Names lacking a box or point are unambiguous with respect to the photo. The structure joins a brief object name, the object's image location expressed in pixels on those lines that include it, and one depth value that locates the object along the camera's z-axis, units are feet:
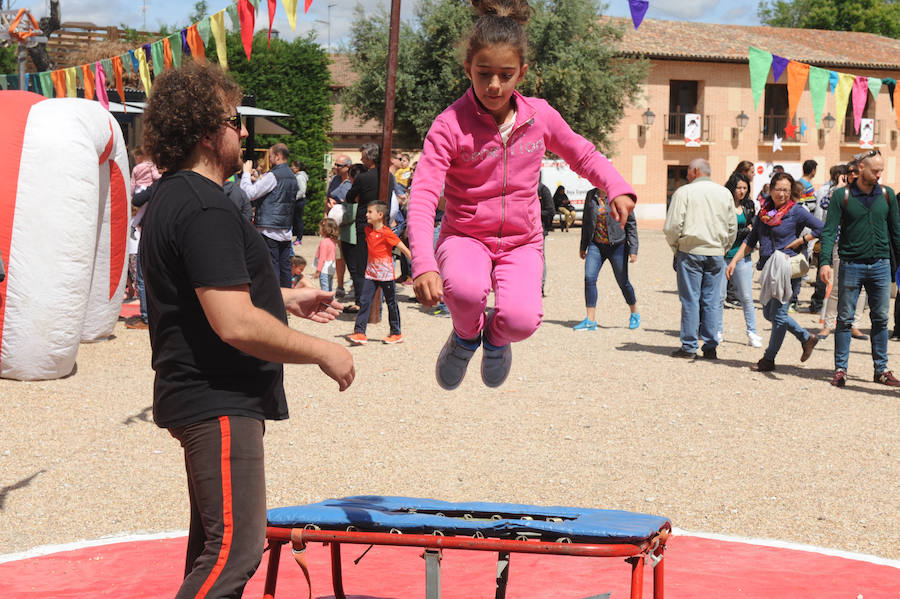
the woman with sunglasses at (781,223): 34.55
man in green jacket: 28.58
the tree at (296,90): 94.94
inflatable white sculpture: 28.68
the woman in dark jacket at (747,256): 35.83
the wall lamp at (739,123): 138.51
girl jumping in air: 12.41
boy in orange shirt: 35.32
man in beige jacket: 33.14
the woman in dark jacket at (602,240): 39.09
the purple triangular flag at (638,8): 20.61
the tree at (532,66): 112.16
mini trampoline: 11.00
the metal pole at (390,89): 35.99
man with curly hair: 9.00
